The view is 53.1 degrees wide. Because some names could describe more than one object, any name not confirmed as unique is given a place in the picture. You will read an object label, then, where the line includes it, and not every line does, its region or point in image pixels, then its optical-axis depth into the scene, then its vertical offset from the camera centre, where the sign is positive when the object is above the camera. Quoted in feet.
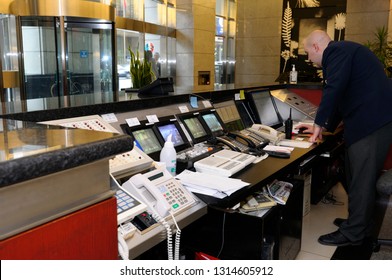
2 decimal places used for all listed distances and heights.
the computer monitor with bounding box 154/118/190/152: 7.55 -1.20
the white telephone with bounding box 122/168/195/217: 5.09 -1.61
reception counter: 2.56 -0.84
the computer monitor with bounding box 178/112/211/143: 8.30 -1.21
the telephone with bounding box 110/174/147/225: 4.38 -1.55
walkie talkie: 10.65 -1.51
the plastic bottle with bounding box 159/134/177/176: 6.54 -1.40
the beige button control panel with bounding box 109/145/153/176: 5.38 -1.30
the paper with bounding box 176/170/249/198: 5.87 -1.72
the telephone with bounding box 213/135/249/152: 8.21 -1.51
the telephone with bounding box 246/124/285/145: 9.78 -1.54
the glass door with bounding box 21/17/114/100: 17.44 +0.79
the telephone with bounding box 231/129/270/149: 8.88 -1.55
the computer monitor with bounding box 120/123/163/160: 6.95 -1.22
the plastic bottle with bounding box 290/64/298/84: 15.43 -0.21
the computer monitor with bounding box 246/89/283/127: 11.62 -1.11
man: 9.38 -0.93
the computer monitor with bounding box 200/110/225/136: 8.99 -1.18
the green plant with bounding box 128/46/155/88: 12.59 -0.07
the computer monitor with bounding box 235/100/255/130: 10.97 -1.18
